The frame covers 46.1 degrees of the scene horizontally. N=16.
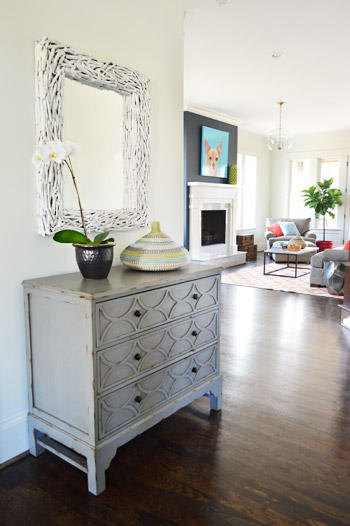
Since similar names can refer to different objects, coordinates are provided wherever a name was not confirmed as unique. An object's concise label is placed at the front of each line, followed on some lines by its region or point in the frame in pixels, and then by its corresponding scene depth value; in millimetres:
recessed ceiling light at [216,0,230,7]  3361
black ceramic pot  1888
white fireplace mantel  7414
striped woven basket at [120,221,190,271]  2137
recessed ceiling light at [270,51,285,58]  4691
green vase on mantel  8328
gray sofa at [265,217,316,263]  8406
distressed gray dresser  1712
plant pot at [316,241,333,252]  9377
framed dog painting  7566
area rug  5863
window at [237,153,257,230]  9578
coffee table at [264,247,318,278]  6892
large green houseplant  9594
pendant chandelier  6918
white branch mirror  1946
